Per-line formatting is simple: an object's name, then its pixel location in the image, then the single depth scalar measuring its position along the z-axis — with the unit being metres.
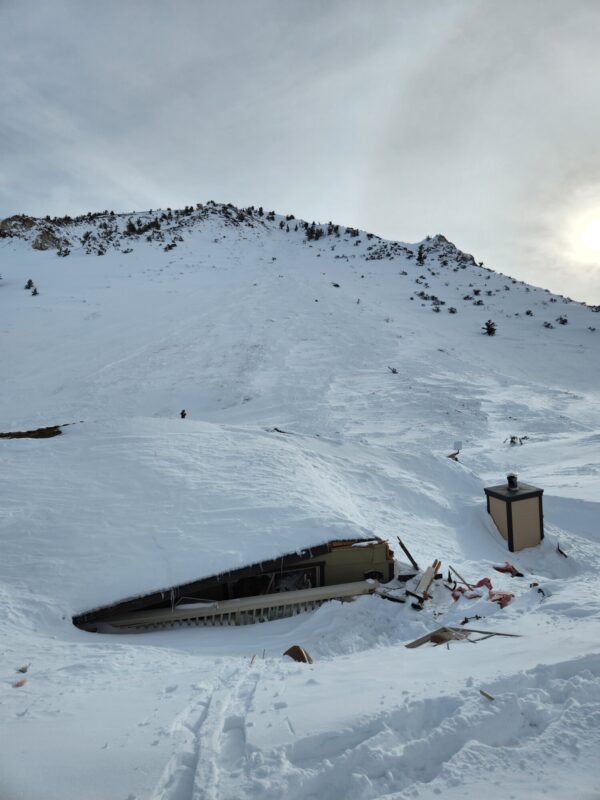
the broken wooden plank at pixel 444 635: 5.23
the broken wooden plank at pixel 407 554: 7.33
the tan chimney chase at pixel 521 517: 9.11
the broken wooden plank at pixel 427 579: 6.54
